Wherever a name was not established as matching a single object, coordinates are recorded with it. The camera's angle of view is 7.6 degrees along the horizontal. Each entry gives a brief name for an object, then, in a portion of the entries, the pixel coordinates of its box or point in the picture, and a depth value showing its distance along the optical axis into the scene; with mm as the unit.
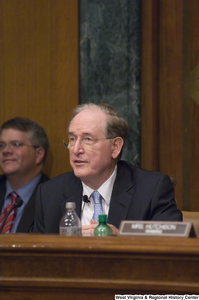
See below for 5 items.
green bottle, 10017
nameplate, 9466
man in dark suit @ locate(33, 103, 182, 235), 11278
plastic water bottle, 10353
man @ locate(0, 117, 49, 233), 14542
